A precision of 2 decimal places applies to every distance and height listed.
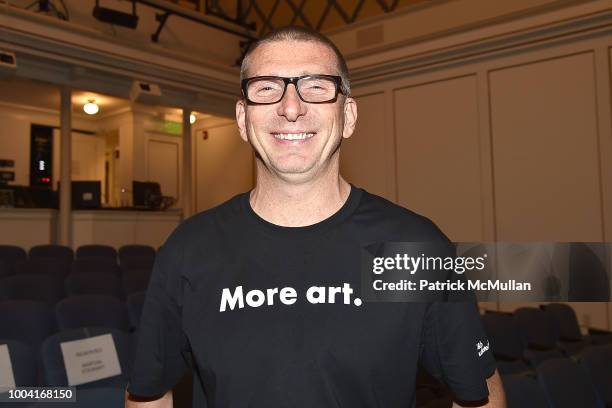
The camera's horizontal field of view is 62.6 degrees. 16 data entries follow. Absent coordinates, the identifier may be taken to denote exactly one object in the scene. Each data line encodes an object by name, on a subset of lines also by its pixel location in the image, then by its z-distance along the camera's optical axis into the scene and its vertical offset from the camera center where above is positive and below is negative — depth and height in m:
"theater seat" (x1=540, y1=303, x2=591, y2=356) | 3.47 -0.76
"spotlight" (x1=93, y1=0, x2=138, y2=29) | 5.68 +2.45
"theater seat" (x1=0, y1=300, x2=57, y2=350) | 2.58 -0.47
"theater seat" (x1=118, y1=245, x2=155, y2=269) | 4.81 -0.25
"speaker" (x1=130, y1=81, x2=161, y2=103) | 6.05 +1.67
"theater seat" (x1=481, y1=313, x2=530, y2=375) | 3.19 -0.73
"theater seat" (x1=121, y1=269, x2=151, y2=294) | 3.80 -0.40
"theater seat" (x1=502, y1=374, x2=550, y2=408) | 1.93 -0.67
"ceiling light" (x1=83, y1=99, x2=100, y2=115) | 7.47 +1.84
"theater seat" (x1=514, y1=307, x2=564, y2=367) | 3.46 -0.74
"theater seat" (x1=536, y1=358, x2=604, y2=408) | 2.15 -0.73
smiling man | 0.86 -0.12
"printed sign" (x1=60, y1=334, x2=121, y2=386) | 2.08 -0.56
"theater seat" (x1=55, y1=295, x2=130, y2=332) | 2.70 -0.46
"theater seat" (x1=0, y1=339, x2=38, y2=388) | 2.00 -0.53
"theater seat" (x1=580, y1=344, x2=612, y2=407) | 2.46 -0.74
